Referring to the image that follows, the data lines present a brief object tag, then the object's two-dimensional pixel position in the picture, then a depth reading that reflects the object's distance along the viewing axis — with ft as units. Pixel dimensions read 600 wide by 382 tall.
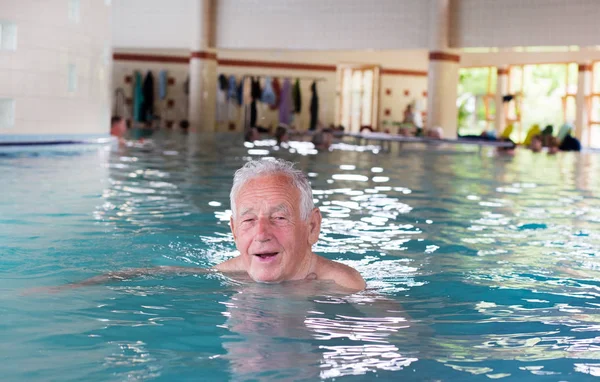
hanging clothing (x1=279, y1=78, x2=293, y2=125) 90.63
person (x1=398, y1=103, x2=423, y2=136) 82.53
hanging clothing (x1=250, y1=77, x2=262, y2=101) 89.56
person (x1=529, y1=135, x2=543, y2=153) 62.03
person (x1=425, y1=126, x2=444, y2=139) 67.15
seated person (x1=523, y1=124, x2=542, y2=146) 71.97
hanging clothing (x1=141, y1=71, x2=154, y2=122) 89.10
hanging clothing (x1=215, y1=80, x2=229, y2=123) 89.04
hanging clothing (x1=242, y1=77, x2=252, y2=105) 90.07
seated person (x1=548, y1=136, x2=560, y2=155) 60.29
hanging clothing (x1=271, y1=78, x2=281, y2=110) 90.63
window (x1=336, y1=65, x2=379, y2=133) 95.76
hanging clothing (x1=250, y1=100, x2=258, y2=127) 90.43
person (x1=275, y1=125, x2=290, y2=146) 60.95
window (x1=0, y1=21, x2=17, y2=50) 39.29
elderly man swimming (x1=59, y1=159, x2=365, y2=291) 11.21
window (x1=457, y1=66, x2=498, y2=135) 92.02
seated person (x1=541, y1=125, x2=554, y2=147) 66.80
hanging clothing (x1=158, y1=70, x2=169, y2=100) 89.76
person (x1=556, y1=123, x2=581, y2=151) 65.77
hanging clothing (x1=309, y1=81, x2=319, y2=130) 91.56
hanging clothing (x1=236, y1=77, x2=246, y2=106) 89.92
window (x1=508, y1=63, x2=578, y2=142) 84.48
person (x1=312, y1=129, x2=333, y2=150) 56.34
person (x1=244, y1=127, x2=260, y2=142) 64.49
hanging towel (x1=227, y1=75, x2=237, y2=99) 88.69
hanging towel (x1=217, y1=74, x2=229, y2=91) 89.15
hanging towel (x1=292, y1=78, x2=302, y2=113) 90.99
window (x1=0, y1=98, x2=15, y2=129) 39.93
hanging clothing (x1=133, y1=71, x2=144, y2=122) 89.30
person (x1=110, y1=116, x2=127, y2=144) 53.98
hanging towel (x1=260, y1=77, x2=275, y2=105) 89.40
